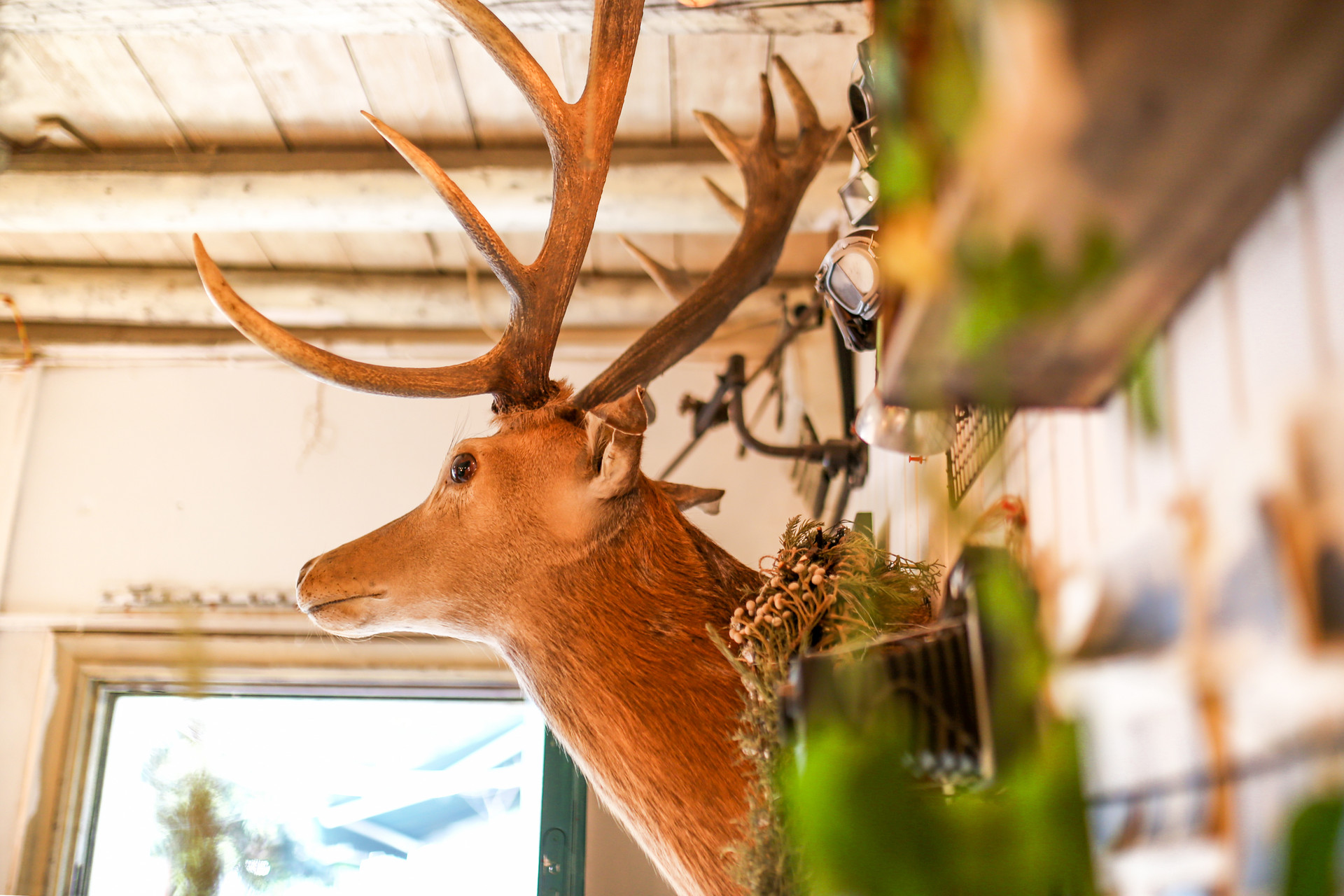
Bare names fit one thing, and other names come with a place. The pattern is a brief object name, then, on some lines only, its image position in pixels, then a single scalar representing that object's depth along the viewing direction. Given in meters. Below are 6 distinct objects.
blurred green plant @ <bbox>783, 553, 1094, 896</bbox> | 0.28
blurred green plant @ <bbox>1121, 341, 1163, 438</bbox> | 0.41
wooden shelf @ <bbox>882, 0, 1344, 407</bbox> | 0.29
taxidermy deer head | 1.11
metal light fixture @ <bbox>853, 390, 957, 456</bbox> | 0.99
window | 2.89
